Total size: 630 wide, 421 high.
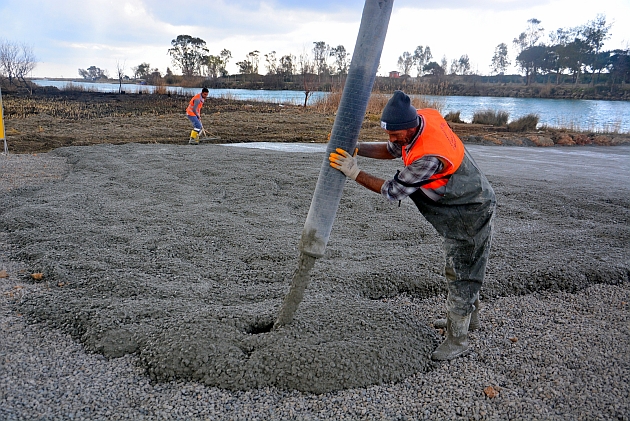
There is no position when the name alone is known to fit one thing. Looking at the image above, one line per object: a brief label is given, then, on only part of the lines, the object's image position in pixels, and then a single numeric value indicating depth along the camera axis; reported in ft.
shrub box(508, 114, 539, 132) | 55.93
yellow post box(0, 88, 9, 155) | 24.09
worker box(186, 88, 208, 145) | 34.71
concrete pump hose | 6.75
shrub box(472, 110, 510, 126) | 60.29
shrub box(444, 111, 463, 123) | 61.57
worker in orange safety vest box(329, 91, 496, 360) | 7.06
